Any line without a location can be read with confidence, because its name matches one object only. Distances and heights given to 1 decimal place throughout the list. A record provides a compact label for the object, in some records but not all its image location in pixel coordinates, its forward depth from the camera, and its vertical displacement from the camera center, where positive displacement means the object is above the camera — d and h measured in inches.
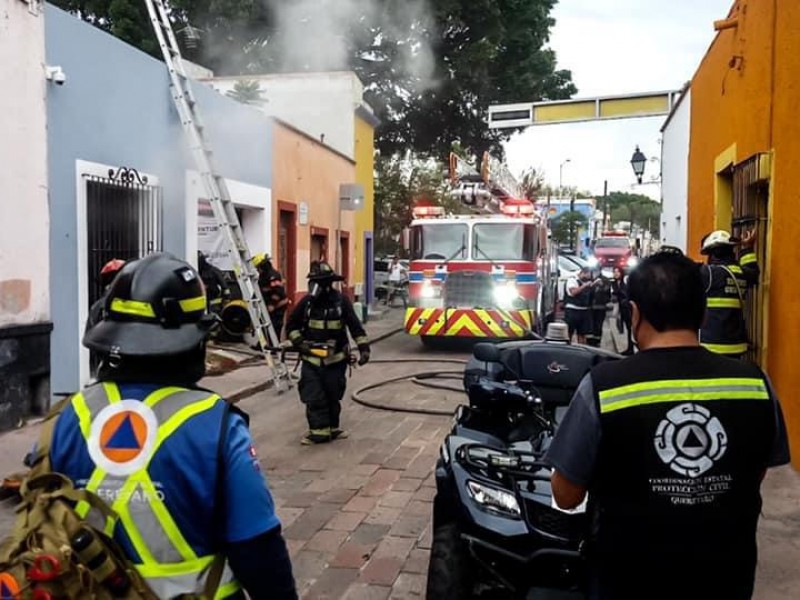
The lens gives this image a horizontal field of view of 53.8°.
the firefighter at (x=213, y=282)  475.8 -16.6
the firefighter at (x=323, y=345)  287.0 -32.7
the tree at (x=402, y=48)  965.8 +270.4
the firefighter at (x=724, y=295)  242.8 -10.2
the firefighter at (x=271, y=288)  481.4 -20.0
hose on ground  336.8 -64.7
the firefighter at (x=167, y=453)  68.3 -17.6
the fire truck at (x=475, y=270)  521.3 -8.1
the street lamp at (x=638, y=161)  764.0 +96.8
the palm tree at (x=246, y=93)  673.6 +140.0
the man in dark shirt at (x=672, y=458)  81.0 -20.4
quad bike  122.2 -42.1
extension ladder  384.8 +21.8
